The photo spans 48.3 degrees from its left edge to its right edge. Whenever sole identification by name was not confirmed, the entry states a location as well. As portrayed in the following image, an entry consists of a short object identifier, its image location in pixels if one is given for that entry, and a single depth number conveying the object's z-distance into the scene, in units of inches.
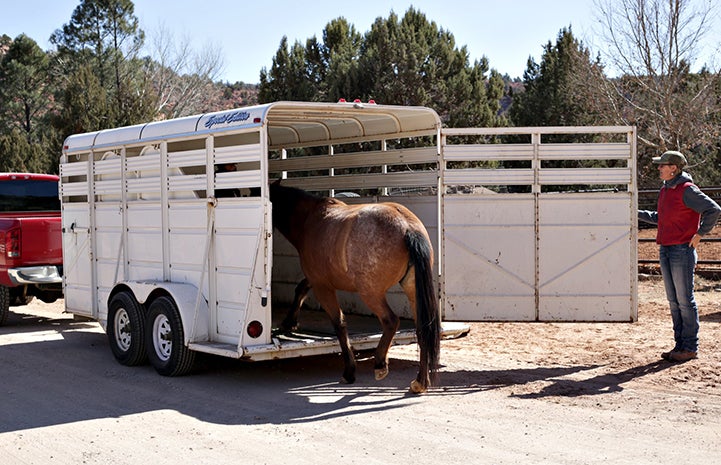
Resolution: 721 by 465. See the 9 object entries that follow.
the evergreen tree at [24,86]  1603.1
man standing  336.2
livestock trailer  312.7
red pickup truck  467.2
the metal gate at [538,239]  339.6
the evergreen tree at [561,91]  946.1
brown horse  295.3
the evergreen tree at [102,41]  1560.0
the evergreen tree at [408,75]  1042.1
